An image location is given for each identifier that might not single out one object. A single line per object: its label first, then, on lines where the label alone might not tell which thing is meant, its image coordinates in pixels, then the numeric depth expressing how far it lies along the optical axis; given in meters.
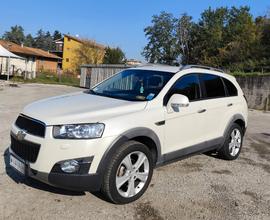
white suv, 2.79
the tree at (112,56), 39.54
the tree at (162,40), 45.77
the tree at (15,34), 84.58
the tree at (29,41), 87.86
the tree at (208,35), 34.65
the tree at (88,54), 44.21
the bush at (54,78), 26.01
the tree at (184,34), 42.24
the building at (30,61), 29.86
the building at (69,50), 49.45
